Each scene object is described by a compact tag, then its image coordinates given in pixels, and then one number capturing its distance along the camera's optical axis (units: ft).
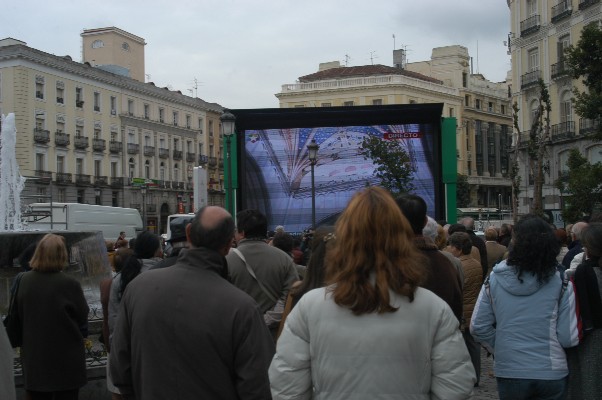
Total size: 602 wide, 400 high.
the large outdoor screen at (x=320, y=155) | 62.13
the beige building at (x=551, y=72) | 130.93
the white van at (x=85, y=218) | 104.12
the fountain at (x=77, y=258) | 31.55
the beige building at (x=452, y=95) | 240.32
